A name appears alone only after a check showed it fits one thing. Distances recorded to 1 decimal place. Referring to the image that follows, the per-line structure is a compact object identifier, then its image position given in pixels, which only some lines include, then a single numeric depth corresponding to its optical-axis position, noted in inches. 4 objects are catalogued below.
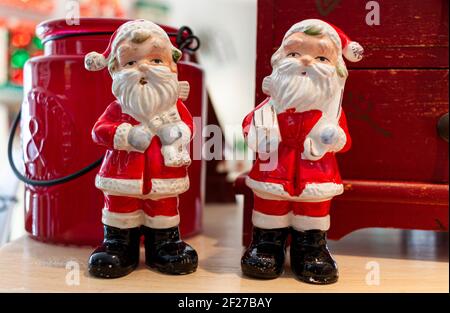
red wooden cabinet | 12.5
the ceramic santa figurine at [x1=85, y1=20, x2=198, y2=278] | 10.7
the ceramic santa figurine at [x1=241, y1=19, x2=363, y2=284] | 10.6
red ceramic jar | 13.0
